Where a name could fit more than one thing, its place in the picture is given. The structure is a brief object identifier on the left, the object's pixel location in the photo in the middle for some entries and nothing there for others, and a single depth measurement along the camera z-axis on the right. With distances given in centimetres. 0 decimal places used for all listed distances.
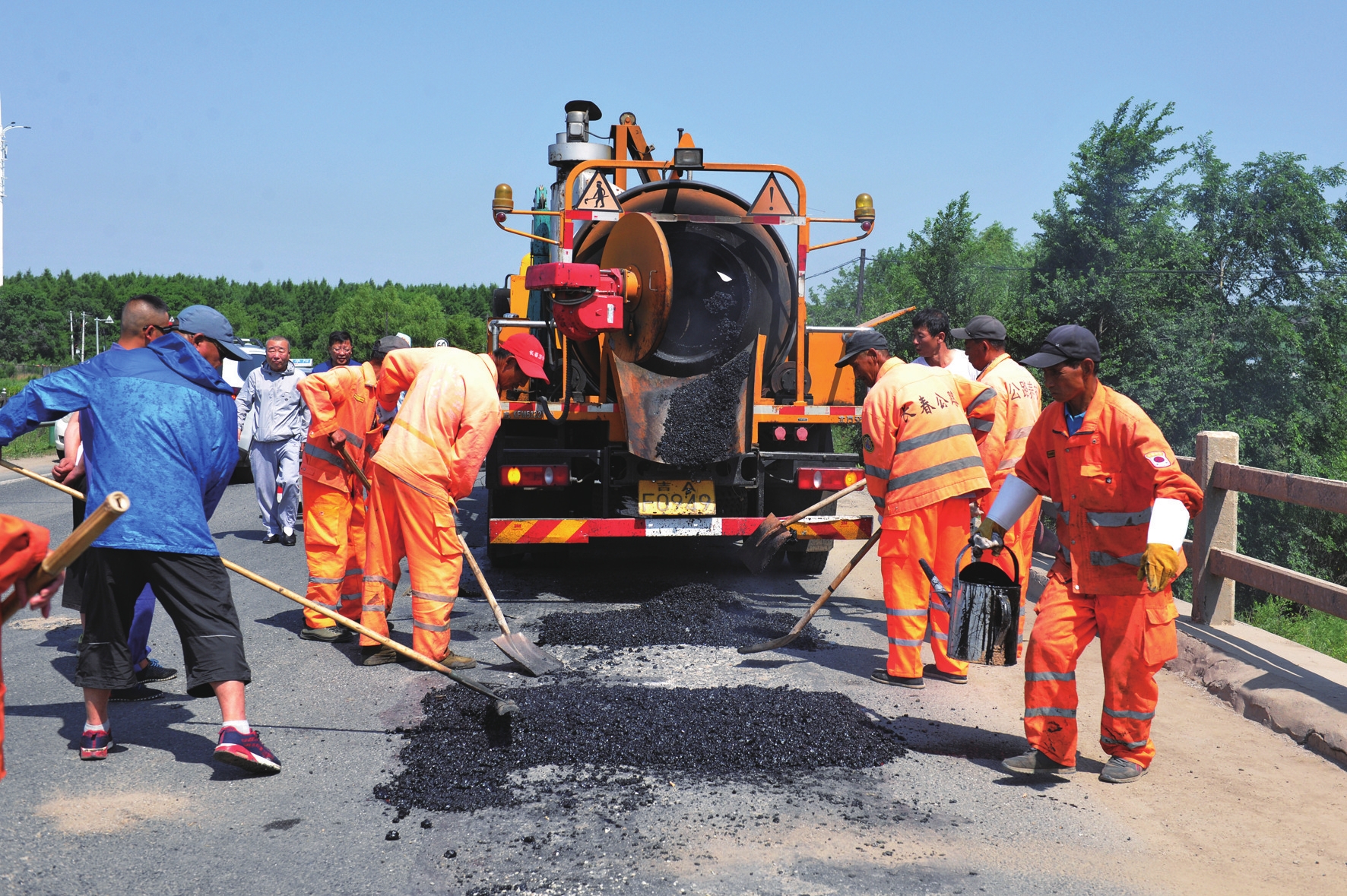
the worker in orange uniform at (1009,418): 573
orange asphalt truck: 644
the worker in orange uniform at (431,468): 514
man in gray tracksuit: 916
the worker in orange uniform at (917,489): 505
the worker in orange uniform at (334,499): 598
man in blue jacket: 379
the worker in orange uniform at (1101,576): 375
